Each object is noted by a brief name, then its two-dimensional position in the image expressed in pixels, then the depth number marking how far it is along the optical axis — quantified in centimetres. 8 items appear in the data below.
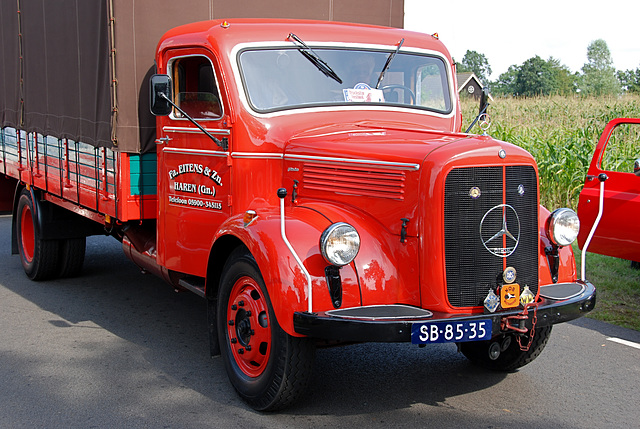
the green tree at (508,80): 7069
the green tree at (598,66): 5631
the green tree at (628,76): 5591
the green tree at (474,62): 9039
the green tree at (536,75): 6350
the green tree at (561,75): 6319
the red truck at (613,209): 658
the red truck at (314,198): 409
